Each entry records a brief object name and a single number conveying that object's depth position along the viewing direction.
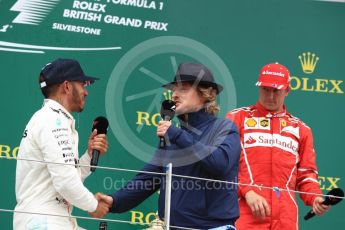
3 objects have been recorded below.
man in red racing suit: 8.27
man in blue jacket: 7.00
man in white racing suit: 6.83
